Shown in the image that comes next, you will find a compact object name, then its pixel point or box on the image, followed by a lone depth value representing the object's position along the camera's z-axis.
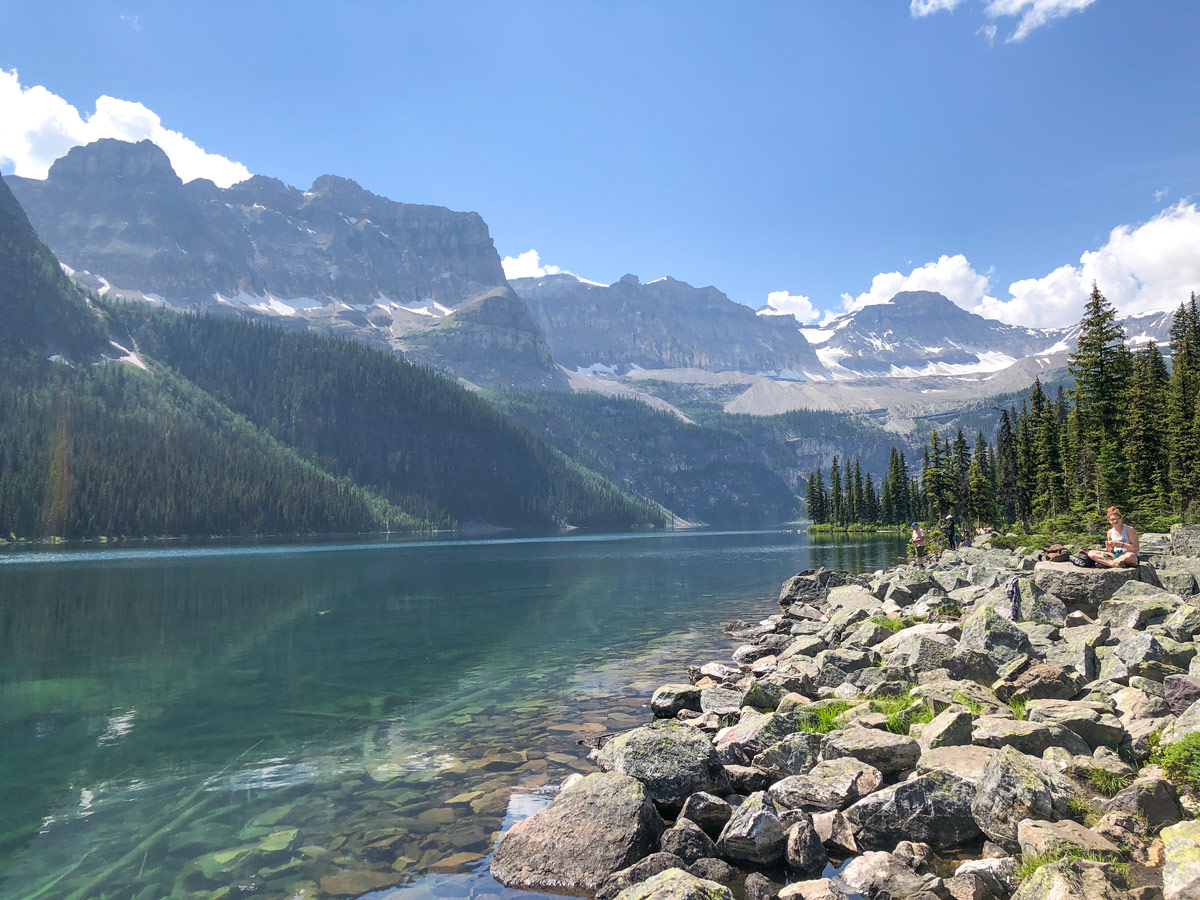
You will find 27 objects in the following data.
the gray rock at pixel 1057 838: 9.38
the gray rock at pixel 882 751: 13.12
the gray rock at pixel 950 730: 12.91
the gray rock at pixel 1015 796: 10.44
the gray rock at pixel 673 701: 20.45
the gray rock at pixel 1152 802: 9.88
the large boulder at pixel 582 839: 11.41
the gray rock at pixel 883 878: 9.88
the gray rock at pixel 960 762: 11.67
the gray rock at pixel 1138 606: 18.98
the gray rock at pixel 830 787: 12.45
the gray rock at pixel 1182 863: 7.73
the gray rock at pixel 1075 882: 7.86
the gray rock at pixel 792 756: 14.07
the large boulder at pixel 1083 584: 22.30
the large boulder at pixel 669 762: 13.29
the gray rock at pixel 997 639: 18.19
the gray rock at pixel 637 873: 10.78
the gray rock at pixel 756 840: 11.17
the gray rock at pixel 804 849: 10.99
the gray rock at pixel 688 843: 11.30
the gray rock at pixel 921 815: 11.12
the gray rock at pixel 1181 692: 12.98
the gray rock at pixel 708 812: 12.31
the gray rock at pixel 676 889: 9.16
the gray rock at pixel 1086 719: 12.17
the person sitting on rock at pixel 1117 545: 23.30
